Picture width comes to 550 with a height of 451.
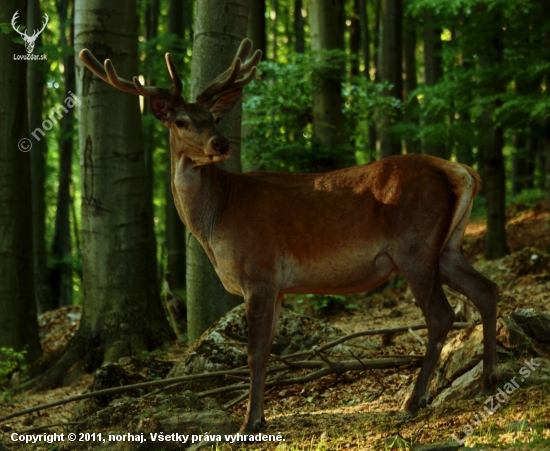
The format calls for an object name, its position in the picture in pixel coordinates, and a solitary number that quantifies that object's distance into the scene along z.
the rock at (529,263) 12.23
